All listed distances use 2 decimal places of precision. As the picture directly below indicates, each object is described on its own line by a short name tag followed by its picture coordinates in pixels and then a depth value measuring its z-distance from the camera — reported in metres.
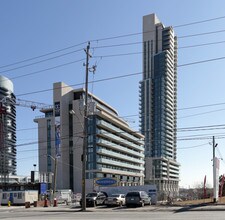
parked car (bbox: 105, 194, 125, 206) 28.83
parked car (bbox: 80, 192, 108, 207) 30.26
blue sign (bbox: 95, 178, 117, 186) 45.12
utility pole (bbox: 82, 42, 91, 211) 25.87
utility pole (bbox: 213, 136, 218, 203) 29.19
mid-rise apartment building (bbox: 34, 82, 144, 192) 88.72
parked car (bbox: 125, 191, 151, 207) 27.16
